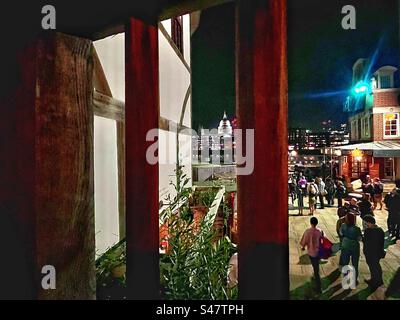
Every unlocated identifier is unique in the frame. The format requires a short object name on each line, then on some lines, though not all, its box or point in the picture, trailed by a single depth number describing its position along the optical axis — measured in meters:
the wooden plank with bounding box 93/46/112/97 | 3.38
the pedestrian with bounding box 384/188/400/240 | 7.59
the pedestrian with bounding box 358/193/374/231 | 6.34
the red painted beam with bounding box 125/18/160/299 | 1.59
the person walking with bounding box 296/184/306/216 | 10.59
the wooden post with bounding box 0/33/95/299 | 1.71
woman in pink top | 5.42
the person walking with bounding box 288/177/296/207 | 12.26
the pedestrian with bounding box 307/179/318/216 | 10.83
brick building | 16.58
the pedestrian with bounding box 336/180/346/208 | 11.55
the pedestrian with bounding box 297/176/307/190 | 11.02
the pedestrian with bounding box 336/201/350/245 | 6.47
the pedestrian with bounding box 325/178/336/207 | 12.23
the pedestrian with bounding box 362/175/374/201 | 11.07
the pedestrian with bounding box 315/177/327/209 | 11.77
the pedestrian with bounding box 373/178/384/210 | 10.95
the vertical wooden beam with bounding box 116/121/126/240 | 3.84
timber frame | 1.36
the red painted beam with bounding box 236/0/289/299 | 1.34
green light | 18.85
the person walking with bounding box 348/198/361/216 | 8.19
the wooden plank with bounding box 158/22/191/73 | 5.64
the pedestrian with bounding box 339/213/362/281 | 5.21
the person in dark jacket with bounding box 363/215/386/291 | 5.00
